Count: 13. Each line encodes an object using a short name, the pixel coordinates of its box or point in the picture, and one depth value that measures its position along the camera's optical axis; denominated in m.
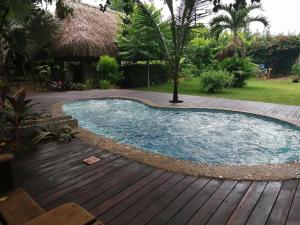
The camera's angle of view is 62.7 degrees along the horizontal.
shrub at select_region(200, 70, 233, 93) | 12.05
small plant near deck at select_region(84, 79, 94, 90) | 13.94
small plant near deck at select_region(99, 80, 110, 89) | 14.16
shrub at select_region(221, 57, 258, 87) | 13.98
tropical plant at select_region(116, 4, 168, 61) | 13.15
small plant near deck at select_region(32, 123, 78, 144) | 4.67
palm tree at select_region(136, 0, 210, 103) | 8.81
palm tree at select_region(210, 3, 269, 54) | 14.43
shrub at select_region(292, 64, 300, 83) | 17.16
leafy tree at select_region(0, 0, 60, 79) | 7.81
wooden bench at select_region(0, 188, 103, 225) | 1.53
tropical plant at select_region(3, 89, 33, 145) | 4.33
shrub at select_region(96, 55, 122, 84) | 13.94
